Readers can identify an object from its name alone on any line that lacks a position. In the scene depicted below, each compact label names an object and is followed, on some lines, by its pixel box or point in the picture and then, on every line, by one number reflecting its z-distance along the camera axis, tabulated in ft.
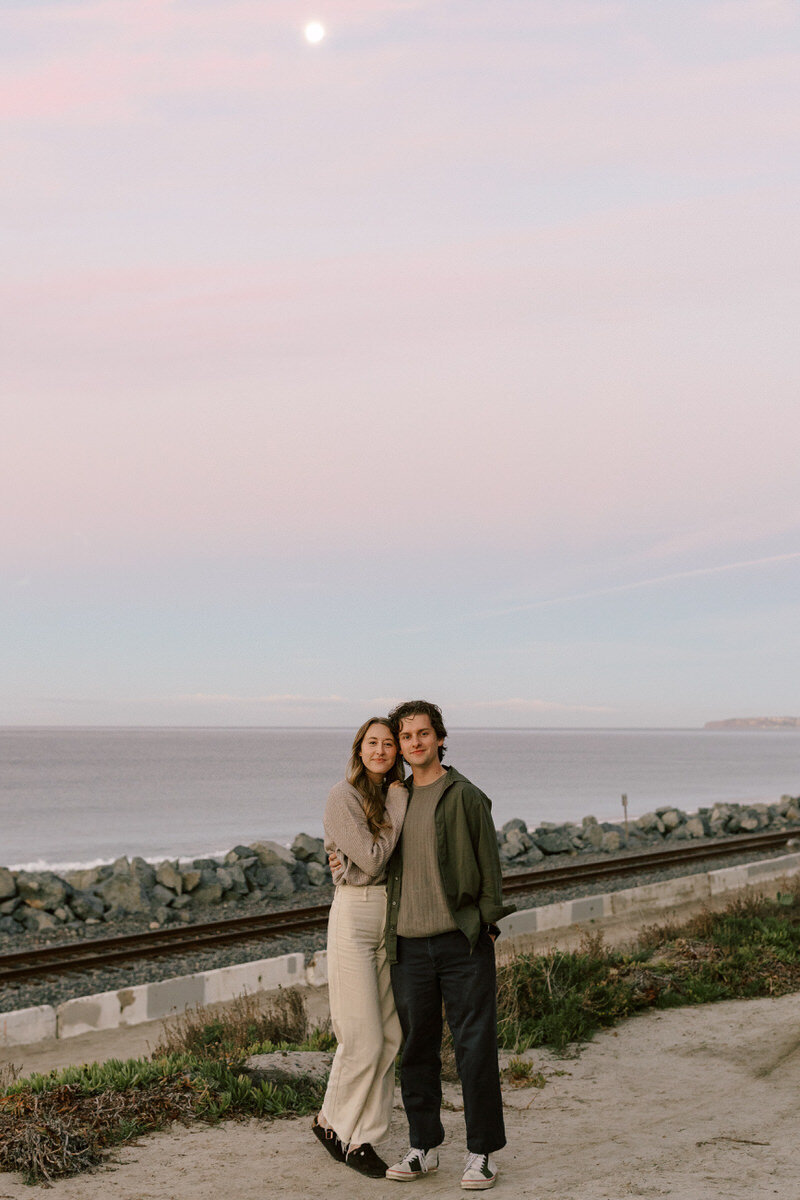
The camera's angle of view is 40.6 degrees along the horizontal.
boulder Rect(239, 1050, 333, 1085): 20.93
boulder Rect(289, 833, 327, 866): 70.13
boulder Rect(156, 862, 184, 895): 60.18
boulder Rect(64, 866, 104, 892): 59.47
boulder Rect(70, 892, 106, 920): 55.42
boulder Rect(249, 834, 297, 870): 67.41
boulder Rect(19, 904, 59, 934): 53.78
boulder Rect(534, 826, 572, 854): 84.43
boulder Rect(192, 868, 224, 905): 60.03
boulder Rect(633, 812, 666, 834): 98.37
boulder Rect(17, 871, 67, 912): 55.57
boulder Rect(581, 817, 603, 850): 89.15
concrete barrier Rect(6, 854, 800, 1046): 30.71
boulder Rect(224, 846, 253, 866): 67.00
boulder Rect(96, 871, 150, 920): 56.29
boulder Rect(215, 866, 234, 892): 61.31
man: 15.89
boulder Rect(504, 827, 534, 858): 80.23
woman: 16.30
